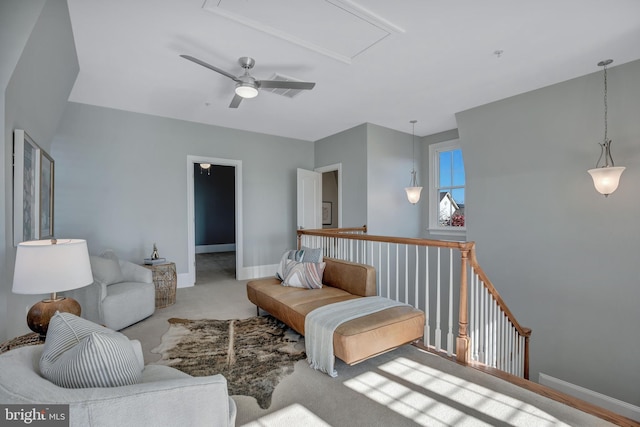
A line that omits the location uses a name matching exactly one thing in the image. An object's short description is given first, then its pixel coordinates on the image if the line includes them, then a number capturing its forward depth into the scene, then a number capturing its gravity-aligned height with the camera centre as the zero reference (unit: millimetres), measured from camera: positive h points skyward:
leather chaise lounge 2191 -809
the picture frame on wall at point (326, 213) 8211 +139
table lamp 1601 -295
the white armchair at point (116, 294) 3029 -803
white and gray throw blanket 2244 -829
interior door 5902 +380
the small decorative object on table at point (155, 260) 4228 -588
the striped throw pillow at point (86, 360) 1011 -505
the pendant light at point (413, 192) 5300 +458
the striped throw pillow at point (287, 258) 3525 -477
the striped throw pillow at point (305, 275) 3277 -632
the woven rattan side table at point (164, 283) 3949 -862
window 5611 +569
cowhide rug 2197 -1172
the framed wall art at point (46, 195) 2957 +267
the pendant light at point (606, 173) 3059 +455
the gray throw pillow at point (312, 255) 3438 -431
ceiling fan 2963 +1347
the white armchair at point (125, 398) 876 -590
